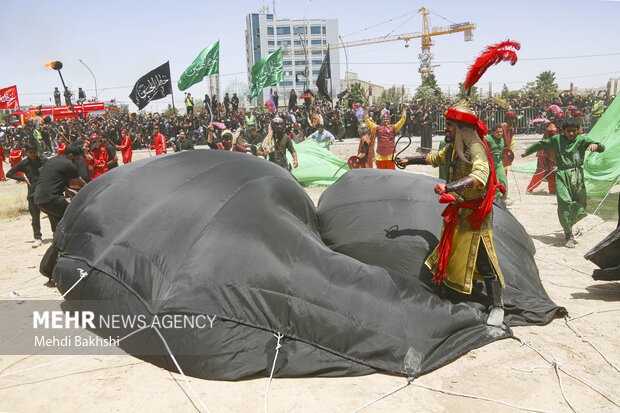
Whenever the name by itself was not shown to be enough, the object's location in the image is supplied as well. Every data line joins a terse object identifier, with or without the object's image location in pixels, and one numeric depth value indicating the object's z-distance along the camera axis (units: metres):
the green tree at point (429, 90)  41.03
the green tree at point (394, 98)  53.19
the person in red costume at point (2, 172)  17.23
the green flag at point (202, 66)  15.26
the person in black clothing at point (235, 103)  24.61
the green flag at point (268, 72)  18.98
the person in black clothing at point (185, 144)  10.74
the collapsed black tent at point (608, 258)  4.74
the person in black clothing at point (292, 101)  23.73
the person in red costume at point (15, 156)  13.53
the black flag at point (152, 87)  14.65
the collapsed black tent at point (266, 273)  3.39
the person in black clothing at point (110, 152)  9.92
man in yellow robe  3.71
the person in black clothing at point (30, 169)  8.10
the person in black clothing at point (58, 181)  6.69
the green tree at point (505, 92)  45.85
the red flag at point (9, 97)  28.80
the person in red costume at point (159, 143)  13.28
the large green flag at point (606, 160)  9.32
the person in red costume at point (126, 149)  11.84
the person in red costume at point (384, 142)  9.80
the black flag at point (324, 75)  22.55
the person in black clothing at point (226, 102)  24.06
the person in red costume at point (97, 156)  9.48
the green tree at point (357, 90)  43.09
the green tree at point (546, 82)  44.97
